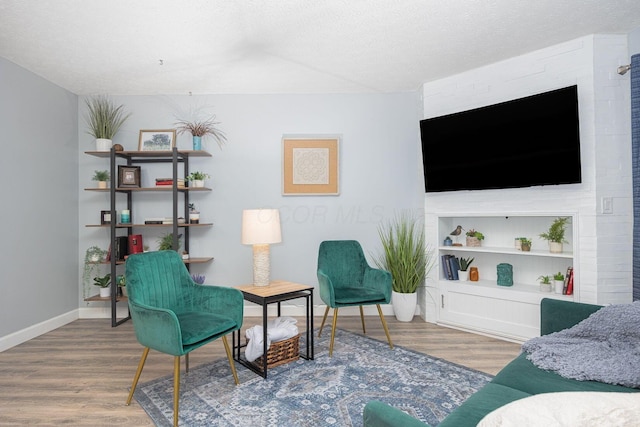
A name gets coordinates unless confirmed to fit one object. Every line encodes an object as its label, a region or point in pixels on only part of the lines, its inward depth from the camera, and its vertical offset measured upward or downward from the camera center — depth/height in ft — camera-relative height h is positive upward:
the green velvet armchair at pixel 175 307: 6.39 -1.92
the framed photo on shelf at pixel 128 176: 12.42 +1.56
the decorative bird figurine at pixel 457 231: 12.14 -0.49
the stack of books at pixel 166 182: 12.34 +1.31
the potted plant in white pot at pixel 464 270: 11.82 -1.82
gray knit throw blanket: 4.94 -2.12
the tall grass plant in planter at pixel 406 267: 12.06 -1.75
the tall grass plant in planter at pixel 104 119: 12.39 +3.73
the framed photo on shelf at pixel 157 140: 13.10 +2.99
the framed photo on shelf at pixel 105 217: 12.48 +0.08
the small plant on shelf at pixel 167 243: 12.25 -0.85
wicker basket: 8.52 -3.41
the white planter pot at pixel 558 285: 9.98 -1.99
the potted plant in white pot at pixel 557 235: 10.02 -0.54
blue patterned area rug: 6.42 -3.66
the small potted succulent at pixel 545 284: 10.21 -2.00
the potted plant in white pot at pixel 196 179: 12.49 +1.44
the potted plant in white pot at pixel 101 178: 12.42 +1.49
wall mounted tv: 9.39 +2.18
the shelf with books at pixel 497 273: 10.23 -1.87
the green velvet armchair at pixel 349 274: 9.89 -1.77
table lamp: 9.01 -0.43
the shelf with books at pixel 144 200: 12.01 +0.73
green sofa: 3.39 -2.32
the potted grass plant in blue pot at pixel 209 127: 13.32 +3.53
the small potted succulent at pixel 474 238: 11.76 -0.72
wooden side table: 8.06 -1.89
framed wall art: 13.21 +2.17
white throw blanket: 8.23 -2.86
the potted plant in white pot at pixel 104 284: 12.26 -2.30
